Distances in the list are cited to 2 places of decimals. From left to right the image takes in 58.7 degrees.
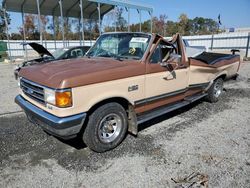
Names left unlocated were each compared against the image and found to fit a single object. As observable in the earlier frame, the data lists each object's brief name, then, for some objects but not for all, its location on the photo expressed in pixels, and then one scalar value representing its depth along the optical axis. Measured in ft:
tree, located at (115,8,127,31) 93.03
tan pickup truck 10.34
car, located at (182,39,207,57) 23.95
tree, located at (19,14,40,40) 142.20
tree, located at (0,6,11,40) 138.46
